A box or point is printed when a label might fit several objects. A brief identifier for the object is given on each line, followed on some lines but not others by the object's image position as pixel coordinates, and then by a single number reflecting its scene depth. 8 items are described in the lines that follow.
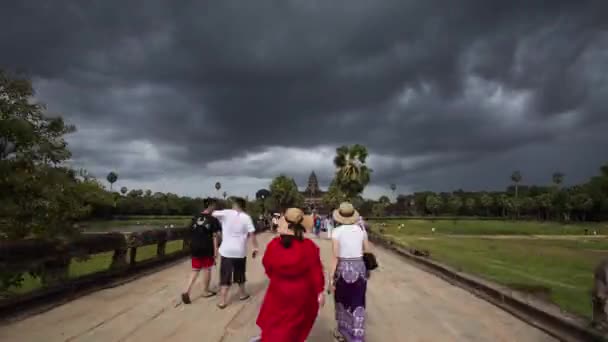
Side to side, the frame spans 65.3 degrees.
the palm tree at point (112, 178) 155.29
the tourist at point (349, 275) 5.53
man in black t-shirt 8.15
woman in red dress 4.39
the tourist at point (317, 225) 30.91
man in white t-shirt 7.88
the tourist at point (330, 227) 29.64
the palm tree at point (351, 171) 67.75
